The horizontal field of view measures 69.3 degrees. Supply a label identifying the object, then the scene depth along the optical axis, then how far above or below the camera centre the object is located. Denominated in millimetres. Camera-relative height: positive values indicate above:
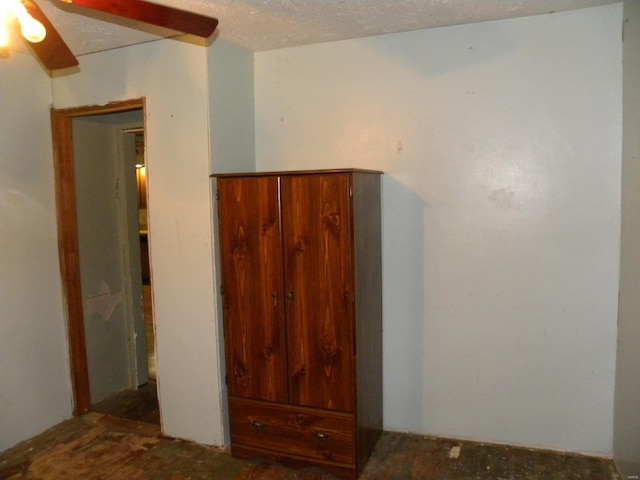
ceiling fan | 1493 +648
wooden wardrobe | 2264 -555
